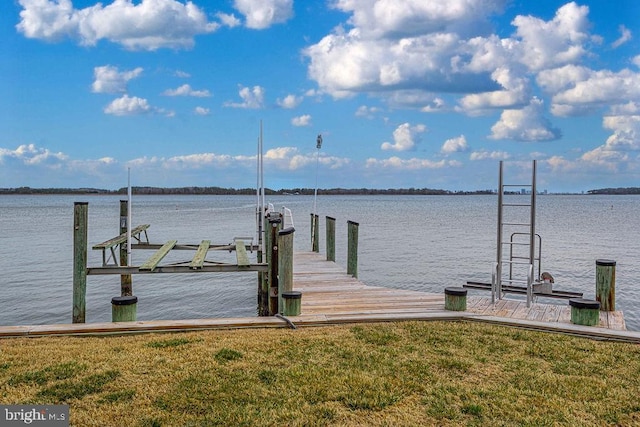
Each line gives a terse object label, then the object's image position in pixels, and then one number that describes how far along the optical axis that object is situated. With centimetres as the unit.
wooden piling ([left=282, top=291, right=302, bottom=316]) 723
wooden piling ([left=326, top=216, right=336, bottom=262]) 1434
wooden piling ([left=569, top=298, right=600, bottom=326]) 696
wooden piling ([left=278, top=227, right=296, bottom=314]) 786
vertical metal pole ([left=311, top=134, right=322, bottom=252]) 1658
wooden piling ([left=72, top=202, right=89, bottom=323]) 936
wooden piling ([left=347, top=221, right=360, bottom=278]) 1245
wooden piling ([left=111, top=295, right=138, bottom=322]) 691
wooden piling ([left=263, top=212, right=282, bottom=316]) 829
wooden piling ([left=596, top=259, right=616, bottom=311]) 800
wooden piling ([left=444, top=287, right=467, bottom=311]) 768
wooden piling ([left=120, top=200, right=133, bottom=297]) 1396
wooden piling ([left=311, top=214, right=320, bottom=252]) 1695
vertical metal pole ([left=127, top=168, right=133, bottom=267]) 973
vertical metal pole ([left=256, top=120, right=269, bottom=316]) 1155
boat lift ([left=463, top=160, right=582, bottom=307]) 855
